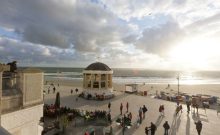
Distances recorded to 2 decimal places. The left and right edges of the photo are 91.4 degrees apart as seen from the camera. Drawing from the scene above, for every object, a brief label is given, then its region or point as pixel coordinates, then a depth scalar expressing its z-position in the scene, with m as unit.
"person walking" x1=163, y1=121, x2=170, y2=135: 8.42
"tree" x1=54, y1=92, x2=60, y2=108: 10.81
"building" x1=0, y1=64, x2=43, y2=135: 2.99
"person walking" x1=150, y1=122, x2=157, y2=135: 8.07
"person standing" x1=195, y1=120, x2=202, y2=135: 8.43
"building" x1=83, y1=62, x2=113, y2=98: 16.91
